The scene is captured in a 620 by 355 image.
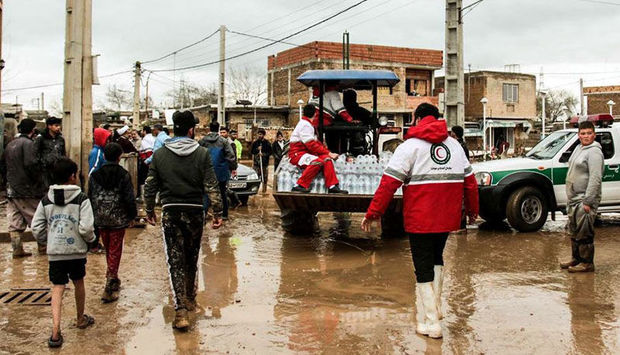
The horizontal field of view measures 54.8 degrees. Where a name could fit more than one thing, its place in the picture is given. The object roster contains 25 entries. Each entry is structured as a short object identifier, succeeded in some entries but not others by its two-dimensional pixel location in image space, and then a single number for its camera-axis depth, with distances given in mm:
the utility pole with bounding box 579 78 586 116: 45656
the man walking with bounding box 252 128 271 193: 17766
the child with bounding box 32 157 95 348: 5242
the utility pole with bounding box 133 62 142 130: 35344
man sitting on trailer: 8750
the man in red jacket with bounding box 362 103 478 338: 5129
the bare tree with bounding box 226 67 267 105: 64375
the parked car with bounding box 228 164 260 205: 14789
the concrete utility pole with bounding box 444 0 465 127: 13414
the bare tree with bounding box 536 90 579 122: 70000
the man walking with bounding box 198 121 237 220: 11086
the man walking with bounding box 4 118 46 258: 8602
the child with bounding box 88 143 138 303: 6484
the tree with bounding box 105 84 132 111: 79562
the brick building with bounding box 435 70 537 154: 46375
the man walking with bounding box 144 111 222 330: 5648
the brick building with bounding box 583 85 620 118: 55125
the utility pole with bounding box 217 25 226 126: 27219
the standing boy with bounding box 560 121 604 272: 7398
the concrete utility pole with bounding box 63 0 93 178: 10578
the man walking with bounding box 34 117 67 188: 8797
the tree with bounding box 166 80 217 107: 69312
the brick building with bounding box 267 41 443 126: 40562
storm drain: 6391
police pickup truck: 10812
